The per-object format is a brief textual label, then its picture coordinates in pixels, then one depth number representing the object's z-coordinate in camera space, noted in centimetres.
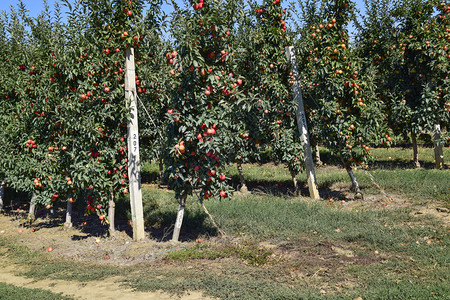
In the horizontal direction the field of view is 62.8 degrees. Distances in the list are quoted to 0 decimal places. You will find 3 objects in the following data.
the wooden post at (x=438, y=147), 1360
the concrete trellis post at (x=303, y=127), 1099
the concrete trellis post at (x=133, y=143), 798
